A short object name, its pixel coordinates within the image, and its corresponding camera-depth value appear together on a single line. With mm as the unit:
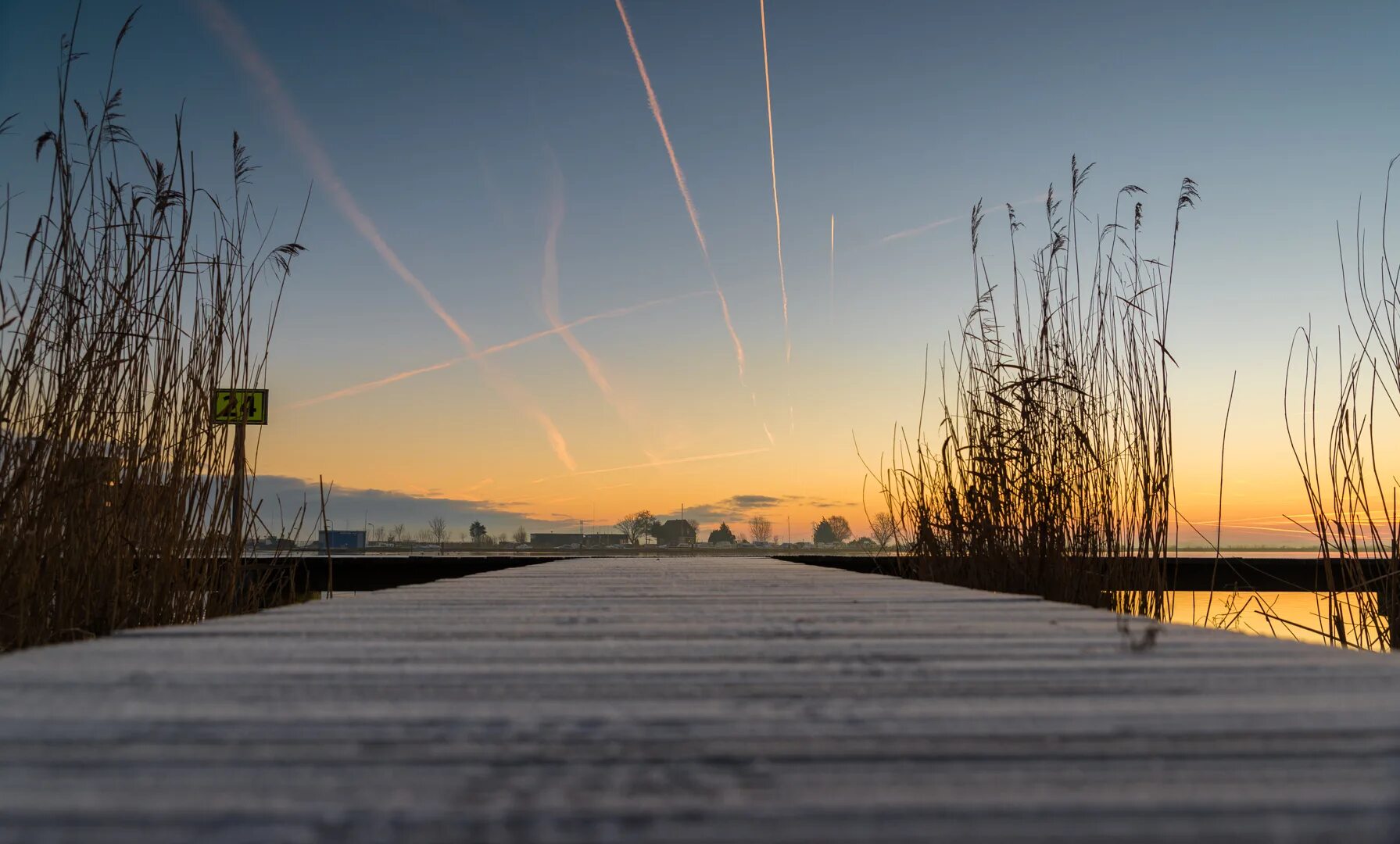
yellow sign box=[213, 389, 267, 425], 2430
